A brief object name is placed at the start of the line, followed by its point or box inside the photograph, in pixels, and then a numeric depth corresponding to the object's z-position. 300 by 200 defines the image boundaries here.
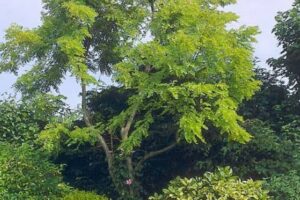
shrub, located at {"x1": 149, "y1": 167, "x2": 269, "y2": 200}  11.55
